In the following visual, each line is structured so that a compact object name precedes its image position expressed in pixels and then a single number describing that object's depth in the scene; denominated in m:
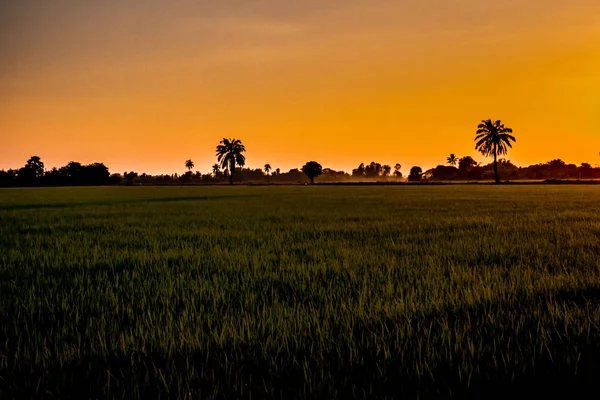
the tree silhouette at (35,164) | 159.00
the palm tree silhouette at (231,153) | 156.50
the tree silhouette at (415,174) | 194.12
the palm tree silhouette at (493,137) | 107.19
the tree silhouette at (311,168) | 179.41
